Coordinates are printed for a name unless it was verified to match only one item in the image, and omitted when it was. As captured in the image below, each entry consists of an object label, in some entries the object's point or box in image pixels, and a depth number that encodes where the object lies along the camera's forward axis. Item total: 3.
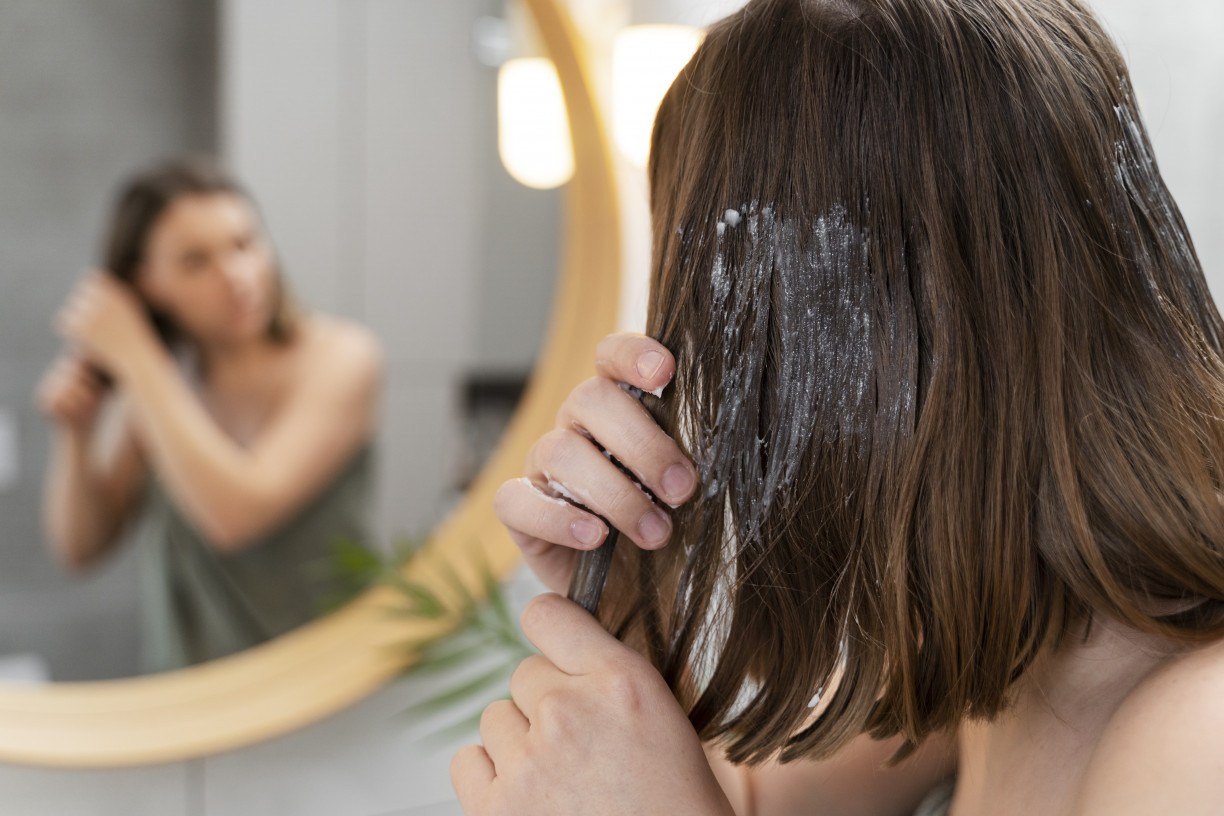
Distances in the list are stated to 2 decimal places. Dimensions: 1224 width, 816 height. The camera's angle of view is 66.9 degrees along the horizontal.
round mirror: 0.69
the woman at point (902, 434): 0.36
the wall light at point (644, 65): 0.90
